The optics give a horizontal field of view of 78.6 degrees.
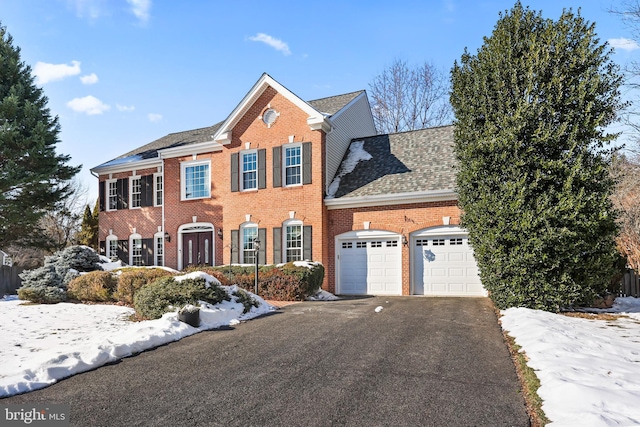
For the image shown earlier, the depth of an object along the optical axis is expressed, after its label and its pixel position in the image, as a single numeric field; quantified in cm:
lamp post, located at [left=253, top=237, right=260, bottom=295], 1224
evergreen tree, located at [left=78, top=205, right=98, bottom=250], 2288
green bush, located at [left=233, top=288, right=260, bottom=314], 966
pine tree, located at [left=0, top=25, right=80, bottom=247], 1833
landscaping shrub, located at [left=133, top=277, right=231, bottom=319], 880
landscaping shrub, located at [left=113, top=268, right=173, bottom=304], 1132
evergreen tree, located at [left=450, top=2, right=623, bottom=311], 882
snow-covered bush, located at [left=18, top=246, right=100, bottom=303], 1245
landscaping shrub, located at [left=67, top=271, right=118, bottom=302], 1199
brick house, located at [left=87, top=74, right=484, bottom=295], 1391
